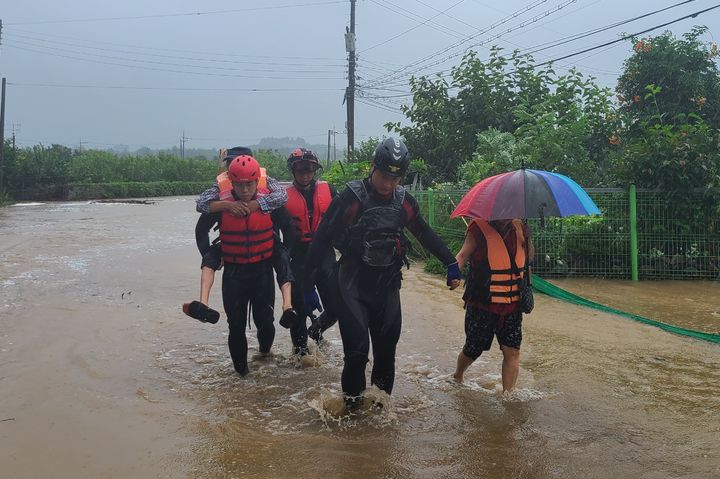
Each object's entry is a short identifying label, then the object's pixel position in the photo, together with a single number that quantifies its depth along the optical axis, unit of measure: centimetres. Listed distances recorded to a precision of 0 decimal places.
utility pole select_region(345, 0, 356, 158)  2942
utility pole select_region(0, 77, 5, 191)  3594
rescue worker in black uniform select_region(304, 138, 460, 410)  411
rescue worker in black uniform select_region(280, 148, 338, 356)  568
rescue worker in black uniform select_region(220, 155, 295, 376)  489
